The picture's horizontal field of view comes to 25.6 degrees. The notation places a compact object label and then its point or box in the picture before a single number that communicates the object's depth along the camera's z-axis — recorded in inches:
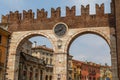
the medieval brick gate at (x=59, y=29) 1040.8
